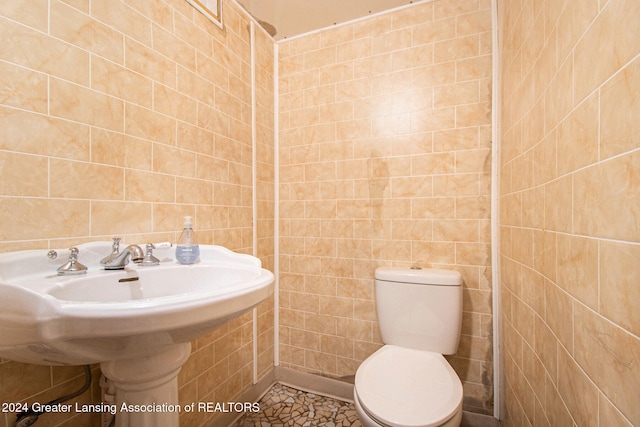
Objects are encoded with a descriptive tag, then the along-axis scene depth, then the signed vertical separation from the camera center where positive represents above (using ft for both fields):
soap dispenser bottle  3.44 -0.42
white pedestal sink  1.53 -0.68
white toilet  2.94 -2.08
